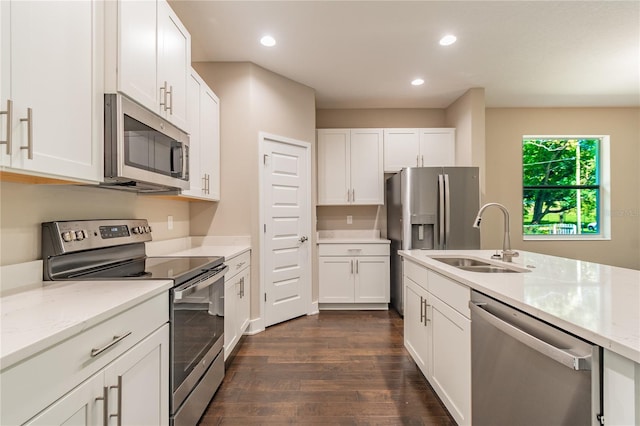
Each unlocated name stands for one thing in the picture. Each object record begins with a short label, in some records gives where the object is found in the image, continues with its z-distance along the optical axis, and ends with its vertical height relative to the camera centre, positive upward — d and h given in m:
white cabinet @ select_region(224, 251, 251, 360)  2.37 -0.74
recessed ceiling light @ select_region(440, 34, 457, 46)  2.85 +1.65
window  4.83 +0.45
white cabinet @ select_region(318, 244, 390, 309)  3.99 -0.79
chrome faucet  2.03 -0.22
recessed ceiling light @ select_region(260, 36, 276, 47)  2.84 +1.64
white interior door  3.37 -0.15
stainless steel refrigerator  3.60 +0.07
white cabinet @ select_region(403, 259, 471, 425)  1.55 -0.74
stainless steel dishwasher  0.83 -0.53
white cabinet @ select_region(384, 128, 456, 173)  4.34 +0.96
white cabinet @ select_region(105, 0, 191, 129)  1.42 +0.88
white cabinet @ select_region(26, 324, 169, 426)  0.83 -0.58
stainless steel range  1.42 -0.32
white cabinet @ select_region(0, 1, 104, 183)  0.97 +0.46
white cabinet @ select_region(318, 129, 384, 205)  4.32 +0.67
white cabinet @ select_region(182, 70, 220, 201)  2.49 +0.68
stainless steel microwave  1.41 +0.35
